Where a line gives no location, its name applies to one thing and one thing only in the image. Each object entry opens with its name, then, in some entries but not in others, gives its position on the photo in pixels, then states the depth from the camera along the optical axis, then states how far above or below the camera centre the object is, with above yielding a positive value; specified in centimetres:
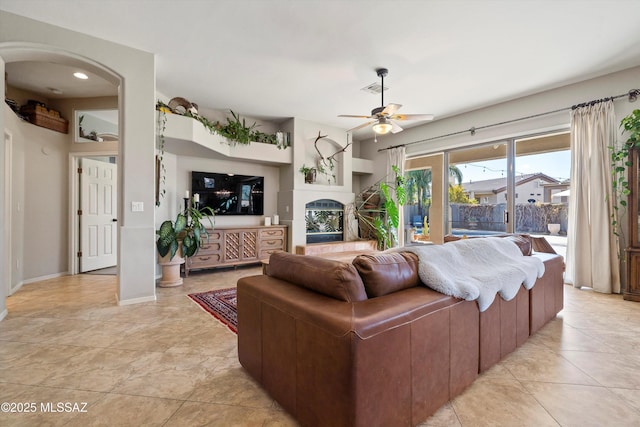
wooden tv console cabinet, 466 -56
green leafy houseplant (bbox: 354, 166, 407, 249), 601 +9
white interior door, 475 -2
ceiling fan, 346 +120
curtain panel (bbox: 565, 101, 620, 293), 363 +14
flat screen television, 508 +40
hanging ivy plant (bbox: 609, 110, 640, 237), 326 +65
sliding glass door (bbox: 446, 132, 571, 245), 436 +46
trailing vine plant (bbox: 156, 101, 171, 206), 368 +88
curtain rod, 351 +147
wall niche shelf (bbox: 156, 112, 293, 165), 384 +107
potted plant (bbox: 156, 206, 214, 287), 377 -41
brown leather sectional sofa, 111 -58
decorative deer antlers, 592 +114
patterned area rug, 276 -100
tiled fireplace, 594 -15
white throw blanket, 156 -35
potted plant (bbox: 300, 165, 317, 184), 566 +80
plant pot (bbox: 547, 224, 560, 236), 436 -21
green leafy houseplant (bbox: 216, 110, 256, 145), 486 +140
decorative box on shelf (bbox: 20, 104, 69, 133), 406 +138
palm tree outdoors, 607 +59
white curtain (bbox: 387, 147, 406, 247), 623 +107
